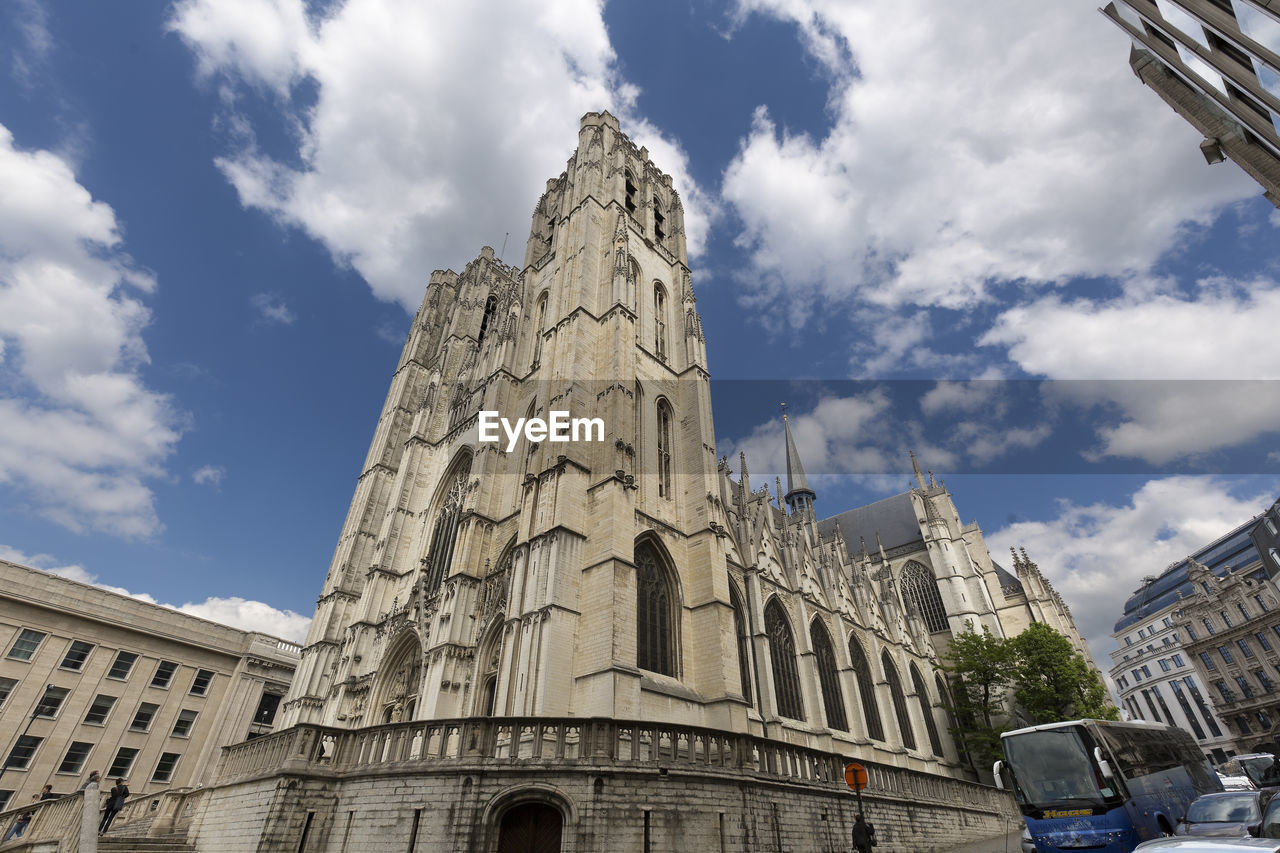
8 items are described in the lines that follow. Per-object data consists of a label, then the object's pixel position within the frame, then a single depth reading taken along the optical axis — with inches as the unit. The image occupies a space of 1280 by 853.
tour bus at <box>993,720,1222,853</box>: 360.5
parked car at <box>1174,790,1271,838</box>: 347.3
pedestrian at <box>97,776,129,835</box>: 511.5
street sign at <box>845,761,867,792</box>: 377.7
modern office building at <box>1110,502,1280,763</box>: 1549.0
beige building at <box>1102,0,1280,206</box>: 371.6
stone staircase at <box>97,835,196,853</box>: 415.2
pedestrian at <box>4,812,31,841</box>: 542.3
